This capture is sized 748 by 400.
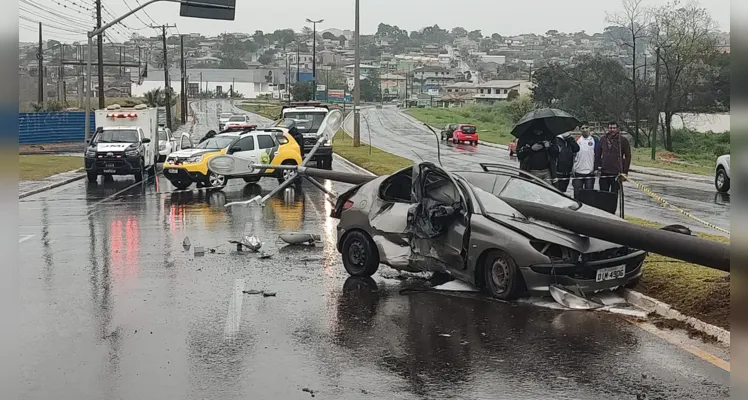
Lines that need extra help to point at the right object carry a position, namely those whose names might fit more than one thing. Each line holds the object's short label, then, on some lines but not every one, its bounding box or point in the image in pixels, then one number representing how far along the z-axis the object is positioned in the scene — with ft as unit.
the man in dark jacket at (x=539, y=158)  50.24
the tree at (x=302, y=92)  351.25
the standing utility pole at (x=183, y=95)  292.79
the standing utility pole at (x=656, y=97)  128.16
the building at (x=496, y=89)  343.05
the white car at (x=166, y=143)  128.47
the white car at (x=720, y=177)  76.38
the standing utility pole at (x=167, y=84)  236.63
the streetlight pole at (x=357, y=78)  144.39
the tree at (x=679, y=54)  132.57
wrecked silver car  30.50
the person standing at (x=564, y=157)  50.85
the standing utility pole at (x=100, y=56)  154.30
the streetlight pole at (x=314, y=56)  267.88
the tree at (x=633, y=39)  143.54
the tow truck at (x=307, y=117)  111.90
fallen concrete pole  24.16
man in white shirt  50.83
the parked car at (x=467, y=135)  194.90
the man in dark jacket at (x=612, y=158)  49.21
